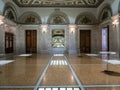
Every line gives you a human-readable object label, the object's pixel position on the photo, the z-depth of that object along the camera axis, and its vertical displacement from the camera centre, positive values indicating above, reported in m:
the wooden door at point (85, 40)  11.52 +0.47
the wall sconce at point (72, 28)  11.07 +1.99
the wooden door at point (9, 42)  9.48 +0.21
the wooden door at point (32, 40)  11.35 +0.49
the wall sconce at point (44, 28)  11.01 +1.99
